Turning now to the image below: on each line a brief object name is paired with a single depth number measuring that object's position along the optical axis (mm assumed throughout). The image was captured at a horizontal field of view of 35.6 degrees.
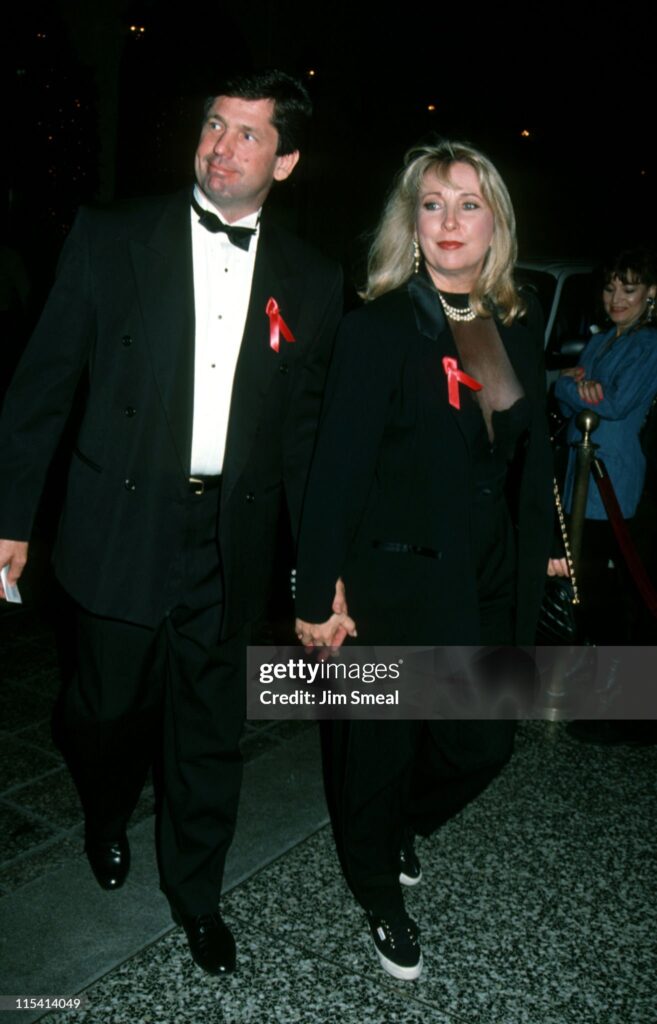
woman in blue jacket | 4746
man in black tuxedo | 2684
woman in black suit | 2732
